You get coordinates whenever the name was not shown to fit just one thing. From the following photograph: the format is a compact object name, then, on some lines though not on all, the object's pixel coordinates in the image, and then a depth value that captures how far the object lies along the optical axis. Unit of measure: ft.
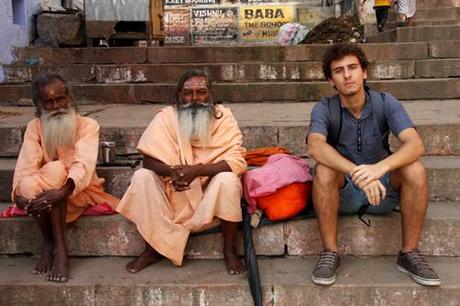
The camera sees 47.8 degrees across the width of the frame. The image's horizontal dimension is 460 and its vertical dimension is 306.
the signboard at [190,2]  45.02
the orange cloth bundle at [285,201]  11.17
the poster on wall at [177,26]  45.27
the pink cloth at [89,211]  12.13
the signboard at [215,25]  44.75
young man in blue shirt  10.14
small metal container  13.67
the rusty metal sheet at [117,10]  27.43
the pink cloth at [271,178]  11.02
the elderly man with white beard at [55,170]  10.87
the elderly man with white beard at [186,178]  10.93
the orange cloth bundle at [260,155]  13.32
